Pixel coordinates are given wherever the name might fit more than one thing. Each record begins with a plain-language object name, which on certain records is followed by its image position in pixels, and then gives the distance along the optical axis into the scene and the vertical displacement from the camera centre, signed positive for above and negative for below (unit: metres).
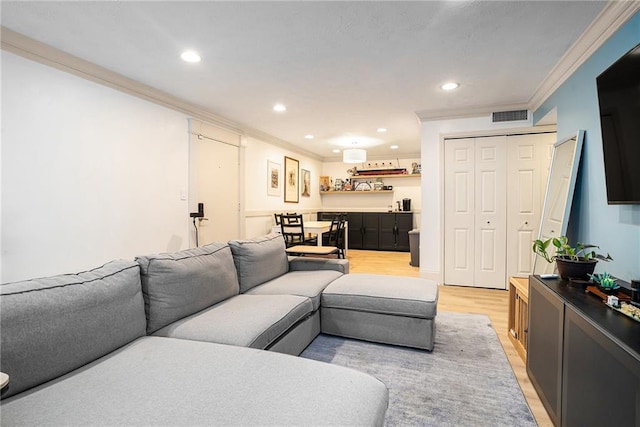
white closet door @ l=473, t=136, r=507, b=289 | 4.20 -0.06
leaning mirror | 2.55 +0.15
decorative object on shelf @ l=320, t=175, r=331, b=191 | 8.32 +0.66
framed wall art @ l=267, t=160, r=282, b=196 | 5.78 +0.57
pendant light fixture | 6.00 +1.02
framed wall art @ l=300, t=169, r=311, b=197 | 7.21 +0.61
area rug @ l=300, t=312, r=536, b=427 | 1.65 -1.11
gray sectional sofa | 1.00 -0.65
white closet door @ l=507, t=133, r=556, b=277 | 4.04 +0.19
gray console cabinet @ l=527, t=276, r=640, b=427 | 1.05 -0.63
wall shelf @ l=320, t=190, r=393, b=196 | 7.86 +0.42
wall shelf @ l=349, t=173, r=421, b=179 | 7.52 +0.79
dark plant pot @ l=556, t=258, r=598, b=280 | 1.84 -0.37
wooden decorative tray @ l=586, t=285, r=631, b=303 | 1.49 -0.44
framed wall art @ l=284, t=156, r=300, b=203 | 6.42 +0.60
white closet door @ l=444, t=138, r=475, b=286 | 4.33 -0.05
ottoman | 2.37 -0.82
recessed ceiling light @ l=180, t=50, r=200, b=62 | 2.57 +1.29
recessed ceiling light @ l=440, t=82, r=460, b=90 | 3.27 +1.30
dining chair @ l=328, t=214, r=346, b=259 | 6.01 -0.50
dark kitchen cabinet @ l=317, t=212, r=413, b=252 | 7.39 -0.54
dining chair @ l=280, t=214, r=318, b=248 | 5.41 -0.43
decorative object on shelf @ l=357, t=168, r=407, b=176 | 7.64 +0.91
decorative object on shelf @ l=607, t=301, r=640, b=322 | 1.25 -0.44
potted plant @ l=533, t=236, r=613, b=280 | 1.84 -0.33
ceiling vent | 3.99 +1.19
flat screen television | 1.59 +0.45
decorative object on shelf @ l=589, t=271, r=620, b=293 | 1.62 -0.41
